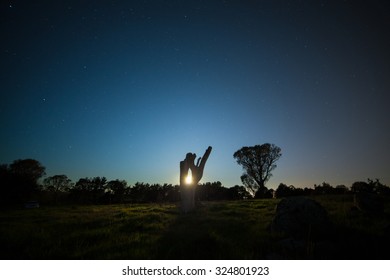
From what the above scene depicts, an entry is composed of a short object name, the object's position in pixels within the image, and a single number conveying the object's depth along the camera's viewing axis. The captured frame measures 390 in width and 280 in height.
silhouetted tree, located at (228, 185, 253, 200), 57.25
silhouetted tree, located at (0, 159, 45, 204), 43.14
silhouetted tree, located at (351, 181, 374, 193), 26.75
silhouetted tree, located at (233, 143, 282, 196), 51.88
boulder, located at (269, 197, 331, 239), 7.07
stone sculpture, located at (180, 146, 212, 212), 17.59
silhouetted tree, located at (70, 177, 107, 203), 63.09
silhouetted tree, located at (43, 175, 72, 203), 95.38
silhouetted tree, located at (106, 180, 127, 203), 65.25
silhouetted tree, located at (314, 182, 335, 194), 38.16
